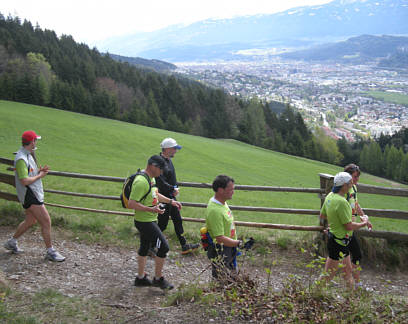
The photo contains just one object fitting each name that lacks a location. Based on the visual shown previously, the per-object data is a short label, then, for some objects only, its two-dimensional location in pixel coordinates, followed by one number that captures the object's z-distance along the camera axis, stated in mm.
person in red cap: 5355
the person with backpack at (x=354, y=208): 5090
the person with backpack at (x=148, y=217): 4594
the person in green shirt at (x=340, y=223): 4664
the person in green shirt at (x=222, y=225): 4066
